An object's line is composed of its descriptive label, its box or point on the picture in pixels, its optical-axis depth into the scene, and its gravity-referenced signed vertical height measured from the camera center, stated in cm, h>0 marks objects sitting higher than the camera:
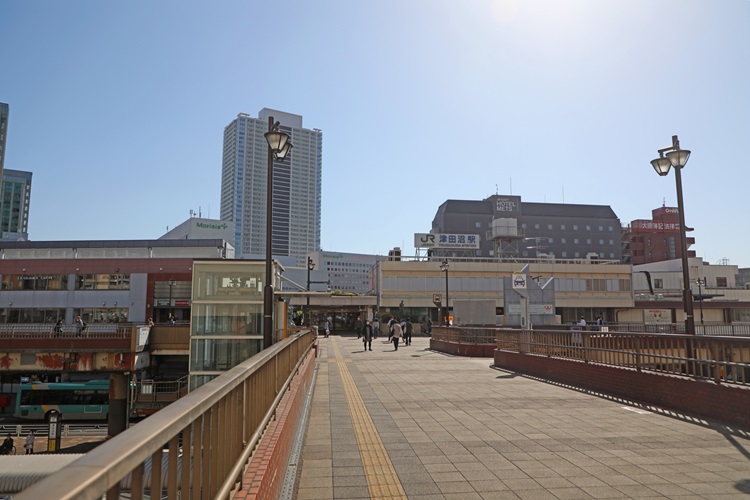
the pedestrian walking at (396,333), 2653 -126
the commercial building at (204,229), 8725 +1418
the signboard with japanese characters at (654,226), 10912 +1772
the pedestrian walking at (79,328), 3095 -110
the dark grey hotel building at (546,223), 10650 +1841
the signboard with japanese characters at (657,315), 5433 -67
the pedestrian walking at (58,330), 3105 -121
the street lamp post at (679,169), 1181 +352
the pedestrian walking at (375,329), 4594 -179
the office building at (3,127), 13450 +4814
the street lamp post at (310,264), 3419 +307
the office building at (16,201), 17712 +3839
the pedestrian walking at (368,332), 2658 -117
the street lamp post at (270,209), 1045 +223
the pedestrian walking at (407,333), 3300 -152
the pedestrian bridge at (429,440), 198 -173
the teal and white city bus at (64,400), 3325 -590
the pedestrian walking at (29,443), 2406 -628
